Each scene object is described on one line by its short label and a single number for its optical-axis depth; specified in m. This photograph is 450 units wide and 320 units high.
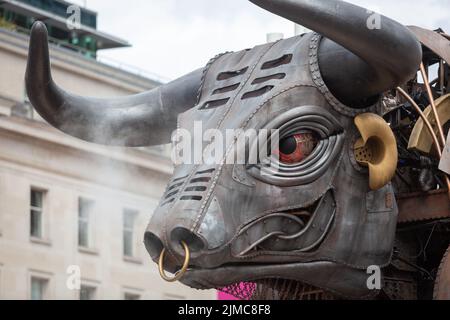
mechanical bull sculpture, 13.61
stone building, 64.81
